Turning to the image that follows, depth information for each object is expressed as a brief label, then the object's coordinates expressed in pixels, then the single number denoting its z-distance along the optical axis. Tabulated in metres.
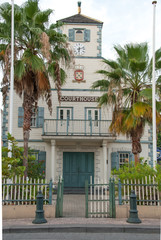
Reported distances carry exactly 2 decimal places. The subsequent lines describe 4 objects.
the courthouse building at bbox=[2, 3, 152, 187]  16.27
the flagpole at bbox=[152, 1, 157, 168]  10.31
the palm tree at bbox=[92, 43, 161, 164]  12.26
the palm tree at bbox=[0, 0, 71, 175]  11.31
